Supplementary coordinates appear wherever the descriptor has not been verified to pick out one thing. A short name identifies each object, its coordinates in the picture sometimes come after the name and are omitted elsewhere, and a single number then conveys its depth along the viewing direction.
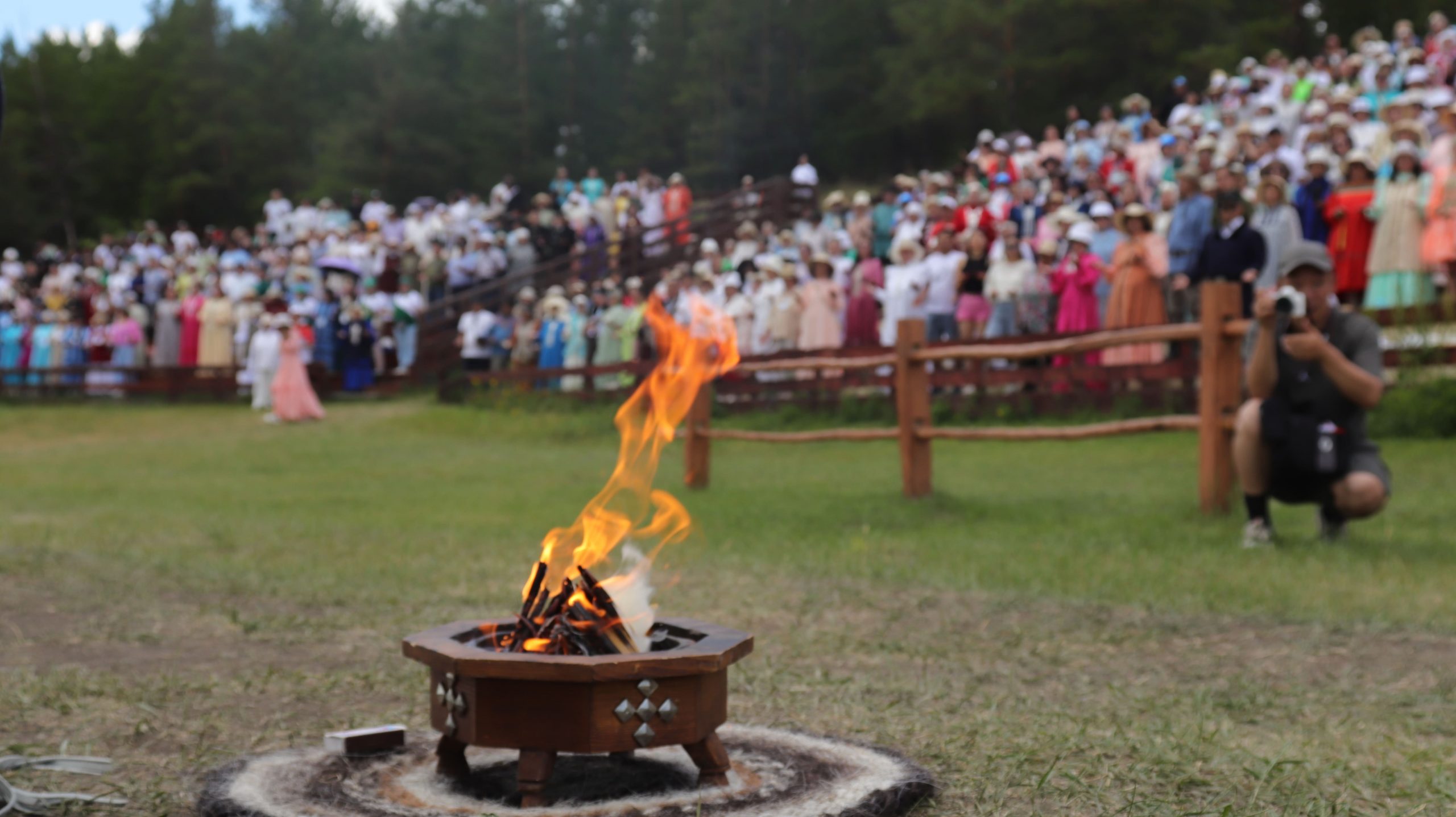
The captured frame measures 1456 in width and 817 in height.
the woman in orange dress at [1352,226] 14.88
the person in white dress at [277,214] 34.59
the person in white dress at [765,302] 19.83
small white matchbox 4.04
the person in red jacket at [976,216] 18.45
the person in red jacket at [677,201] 28.42
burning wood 3.67
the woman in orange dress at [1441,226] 13.98
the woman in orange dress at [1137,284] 15.73
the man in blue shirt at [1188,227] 15.41
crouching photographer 7.06
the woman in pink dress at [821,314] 19.34
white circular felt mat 3.49
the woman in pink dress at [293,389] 22.05
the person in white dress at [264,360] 24.08
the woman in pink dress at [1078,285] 16.38
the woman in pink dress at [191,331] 27.91
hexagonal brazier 3.47
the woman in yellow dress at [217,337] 27.48
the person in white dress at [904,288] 18.14
